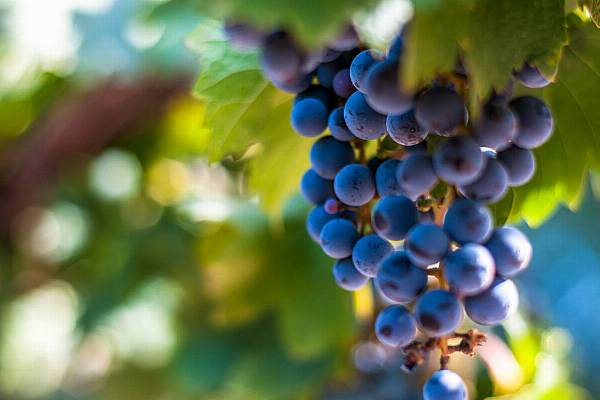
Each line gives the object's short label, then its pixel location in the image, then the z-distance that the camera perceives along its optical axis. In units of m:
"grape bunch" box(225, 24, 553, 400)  0.47
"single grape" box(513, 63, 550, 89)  0.49
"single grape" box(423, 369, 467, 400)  0.49
